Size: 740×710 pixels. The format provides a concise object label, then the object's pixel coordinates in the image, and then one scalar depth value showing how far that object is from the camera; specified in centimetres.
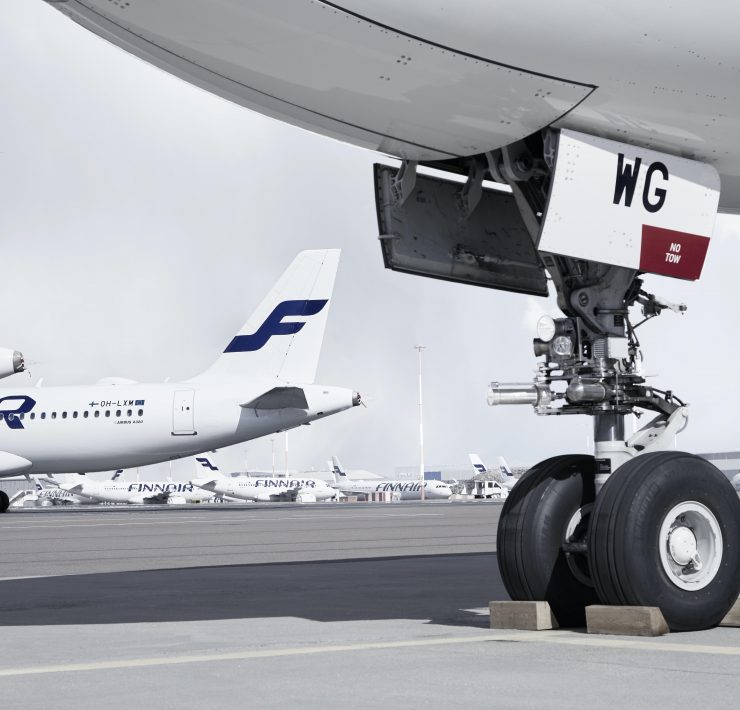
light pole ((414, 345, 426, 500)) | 10019
